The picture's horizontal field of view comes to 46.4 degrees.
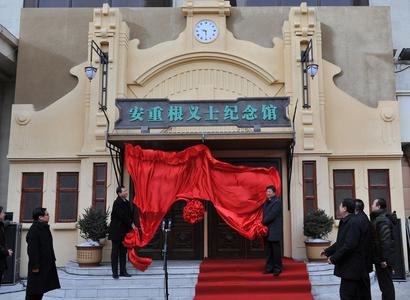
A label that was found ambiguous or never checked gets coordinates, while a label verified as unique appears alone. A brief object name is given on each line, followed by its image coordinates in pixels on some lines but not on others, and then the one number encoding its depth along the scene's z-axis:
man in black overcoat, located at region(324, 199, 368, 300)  6.45
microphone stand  8.49
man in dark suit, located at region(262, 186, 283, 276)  9.33
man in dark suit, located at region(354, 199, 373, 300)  6.57
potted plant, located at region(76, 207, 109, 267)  10.19
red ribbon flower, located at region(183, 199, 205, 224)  10.08
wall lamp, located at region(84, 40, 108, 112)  11.52
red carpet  8.95
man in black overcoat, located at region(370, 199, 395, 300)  7.30
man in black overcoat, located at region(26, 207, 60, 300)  7.14
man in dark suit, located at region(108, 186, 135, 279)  9.47
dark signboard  10.47
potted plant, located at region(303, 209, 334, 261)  10.23
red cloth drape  10.19
